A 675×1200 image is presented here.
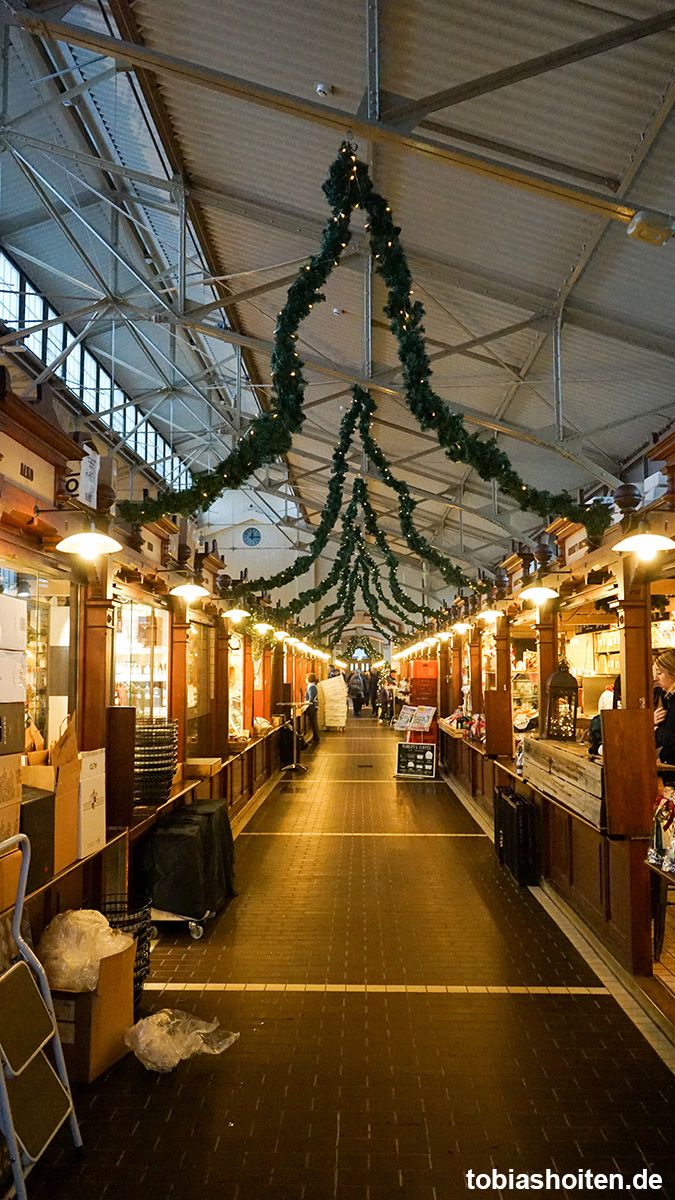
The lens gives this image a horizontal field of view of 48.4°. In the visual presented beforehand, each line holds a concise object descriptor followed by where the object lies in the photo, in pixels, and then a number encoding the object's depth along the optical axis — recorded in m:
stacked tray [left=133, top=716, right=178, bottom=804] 5.35
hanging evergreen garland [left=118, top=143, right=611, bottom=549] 4.05
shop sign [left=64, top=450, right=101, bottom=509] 4.47
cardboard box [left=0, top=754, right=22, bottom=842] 3.14
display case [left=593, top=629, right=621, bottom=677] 11.16
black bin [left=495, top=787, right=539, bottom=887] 6.54
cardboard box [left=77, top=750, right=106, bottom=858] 3.96
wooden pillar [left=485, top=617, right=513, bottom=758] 8.44
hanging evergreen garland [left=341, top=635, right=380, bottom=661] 35.03
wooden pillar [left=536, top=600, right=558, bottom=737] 7.14
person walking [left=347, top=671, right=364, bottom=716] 33.03
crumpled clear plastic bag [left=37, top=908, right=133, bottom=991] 3.49
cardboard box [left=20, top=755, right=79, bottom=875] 3.66
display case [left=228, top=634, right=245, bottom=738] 11.11
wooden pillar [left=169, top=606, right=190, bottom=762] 7.27
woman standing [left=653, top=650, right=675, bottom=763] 5.73
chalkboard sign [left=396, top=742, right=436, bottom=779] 12.87
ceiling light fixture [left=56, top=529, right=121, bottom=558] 4.07
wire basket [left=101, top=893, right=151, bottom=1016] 4.18
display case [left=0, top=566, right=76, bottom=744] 4.79
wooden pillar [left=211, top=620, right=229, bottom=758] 9.13
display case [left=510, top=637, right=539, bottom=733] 11.90
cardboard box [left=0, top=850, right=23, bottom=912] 3.09
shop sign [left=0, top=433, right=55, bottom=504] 3.90
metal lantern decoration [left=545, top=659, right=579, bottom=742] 6.62
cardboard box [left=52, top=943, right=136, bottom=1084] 3.44
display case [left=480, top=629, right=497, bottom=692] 12.92
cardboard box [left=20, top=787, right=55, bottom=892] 3.37
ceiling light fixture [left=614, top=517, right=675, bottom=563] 4.20
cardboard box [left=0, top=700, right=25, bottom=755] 3.21
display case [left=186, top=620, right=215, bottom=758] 8.30
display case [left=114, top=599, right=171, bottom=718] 7.05
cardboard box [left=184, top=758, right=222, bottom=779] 6.86
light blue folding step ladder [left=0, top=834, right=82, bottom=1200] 2.59
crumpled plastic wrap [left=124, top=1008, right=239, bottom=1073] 3.52
